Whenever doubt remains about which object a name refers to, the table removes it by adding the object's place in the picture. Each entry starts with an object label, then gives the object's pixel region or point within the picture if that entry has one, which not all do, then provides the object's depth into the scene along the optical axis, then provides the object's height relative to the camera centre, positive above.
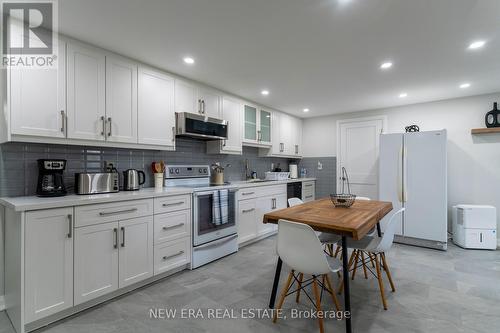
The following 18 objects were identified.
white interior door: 4.76 +0.27
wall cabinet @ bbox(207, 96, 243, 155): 3.64 +0.57
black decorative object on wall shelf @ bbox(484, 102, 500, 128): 3.71 +0.75
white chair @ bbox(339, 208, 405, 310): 2.05 -0.71
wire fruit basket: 2.45 -0.34
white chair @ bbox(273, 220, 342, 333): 1.61 -0.59
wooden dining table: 1.65 -0.41
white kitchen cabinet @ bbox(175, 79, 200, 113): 3.06 +0.89
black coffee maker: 2.04 -0.10
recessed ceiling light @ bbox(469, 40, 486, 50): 2.25 +1.15
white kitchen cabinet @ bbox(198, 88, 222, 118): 3.37 +0.93
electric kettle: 2.62 -0.15
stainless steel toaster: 2.22 -0.15
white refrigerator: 3.57 -0.27
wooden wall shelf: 3.66 +0.55
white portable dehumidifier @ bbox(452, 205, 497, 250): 3.50 -0.89
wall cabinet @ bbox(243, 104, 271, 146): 4.19 +0.73
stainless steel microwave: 3.00 +0.53
